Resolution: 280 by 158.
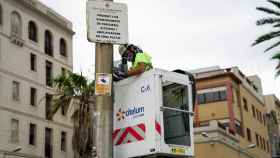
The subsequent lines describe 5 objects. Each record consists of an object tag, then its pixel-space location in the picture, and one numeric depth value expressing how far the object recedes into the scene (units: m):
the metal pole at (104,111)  5.71
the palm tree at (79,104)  34.23
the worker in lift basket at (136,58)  6.90
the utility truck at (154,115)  6.25
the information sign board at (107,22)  5.98
